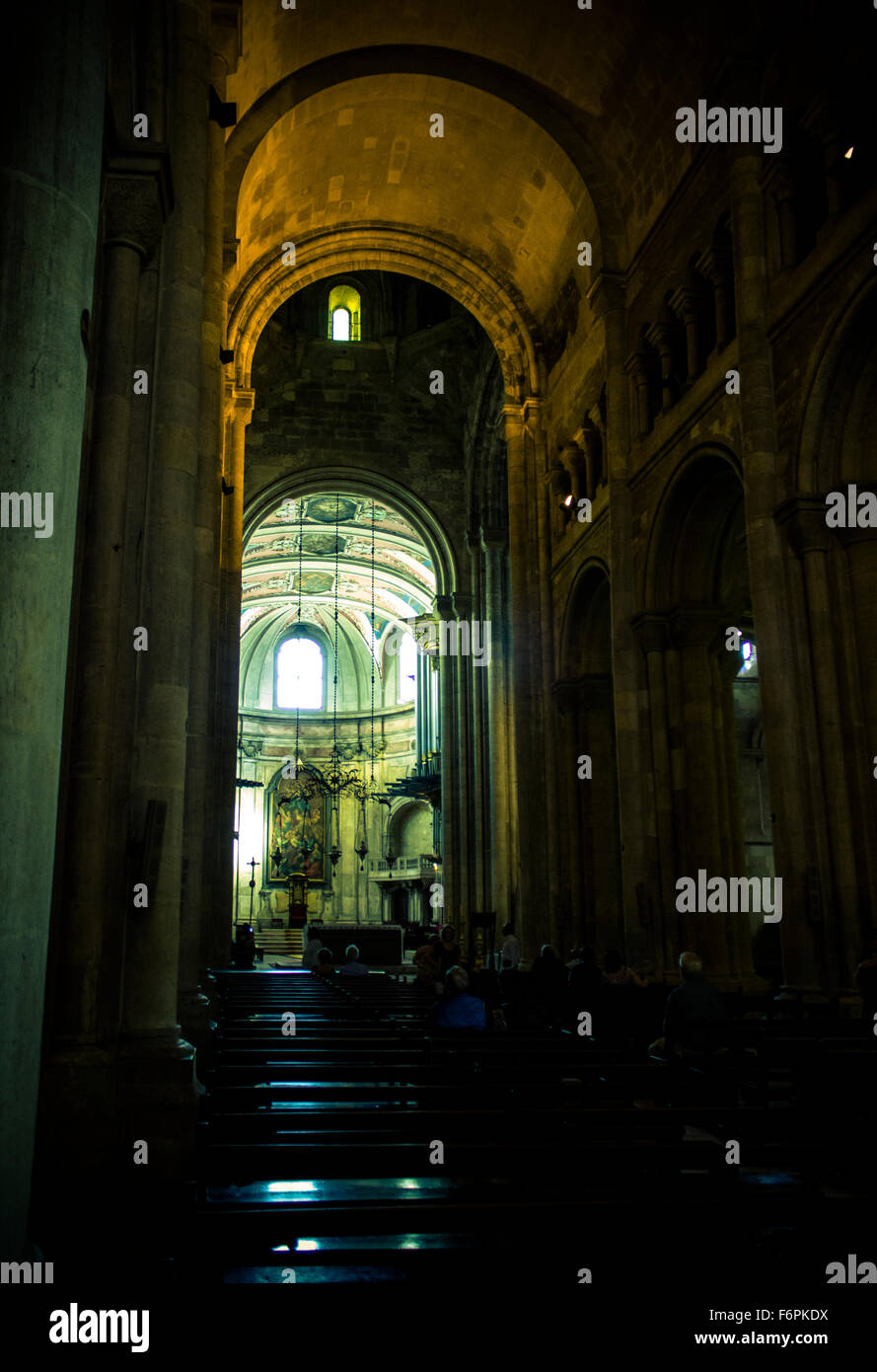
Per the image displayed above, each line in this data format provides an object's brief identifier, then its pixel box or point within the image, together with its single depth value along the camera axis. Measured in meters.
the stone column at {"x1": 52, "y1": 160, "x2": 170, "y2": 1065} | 5.41
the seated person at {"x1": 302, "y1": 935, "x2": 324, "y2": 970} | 17.89
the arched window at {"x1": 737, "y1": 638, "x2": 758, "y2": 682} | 21.19
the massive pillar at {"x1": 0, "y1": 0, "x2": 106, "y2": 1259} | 3.02
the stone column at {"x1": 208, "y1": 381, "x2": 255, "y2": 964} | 15.12
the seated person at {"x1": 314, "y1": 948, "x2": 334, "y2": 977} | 14.83
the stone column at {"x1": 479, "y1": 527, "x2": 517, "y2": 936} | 21.17
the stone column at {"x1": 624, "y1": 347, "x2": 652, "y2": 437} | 14.77
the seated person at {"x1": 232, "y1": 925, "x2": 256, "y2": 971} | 18.97
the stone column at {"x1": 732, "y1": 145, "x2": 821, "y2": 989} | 9.96
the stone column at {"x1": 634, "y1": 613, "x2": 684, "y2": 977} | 13.30
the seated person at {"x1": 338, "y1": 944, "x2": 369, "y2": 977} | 12.78
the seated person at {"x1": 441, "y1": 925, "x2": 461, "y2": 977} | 12.09
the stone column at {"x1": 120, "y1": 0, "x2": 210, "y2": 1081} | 5.79
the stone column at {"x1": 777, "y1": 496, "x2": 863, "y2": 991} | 9.63
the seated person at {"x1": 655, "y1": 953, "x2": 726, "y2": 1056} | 7.01
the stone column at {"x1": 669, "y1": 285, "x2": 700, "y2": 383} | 13.18
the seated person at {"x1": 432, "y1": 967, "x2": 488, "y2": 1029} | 7.50
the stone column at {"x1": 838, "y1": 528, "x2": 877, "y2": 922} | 9.86
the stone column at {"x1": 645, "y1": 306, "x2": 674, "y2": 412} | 13.99
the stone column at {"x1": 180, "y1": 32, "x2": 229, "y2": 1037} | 8.80
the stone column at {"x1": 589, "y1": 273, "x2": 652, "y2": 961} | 13.77
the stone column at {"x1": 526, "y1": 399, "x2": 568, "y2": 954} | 17.28
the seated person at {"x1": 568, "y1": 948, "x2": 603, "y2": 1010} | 10.65
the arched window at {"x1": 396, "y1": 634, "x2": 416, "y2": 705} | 41.53
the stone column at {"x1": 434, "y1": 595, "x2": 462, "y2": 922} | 23.80
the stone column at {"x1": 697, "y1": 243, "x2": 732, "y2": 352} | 12.39
